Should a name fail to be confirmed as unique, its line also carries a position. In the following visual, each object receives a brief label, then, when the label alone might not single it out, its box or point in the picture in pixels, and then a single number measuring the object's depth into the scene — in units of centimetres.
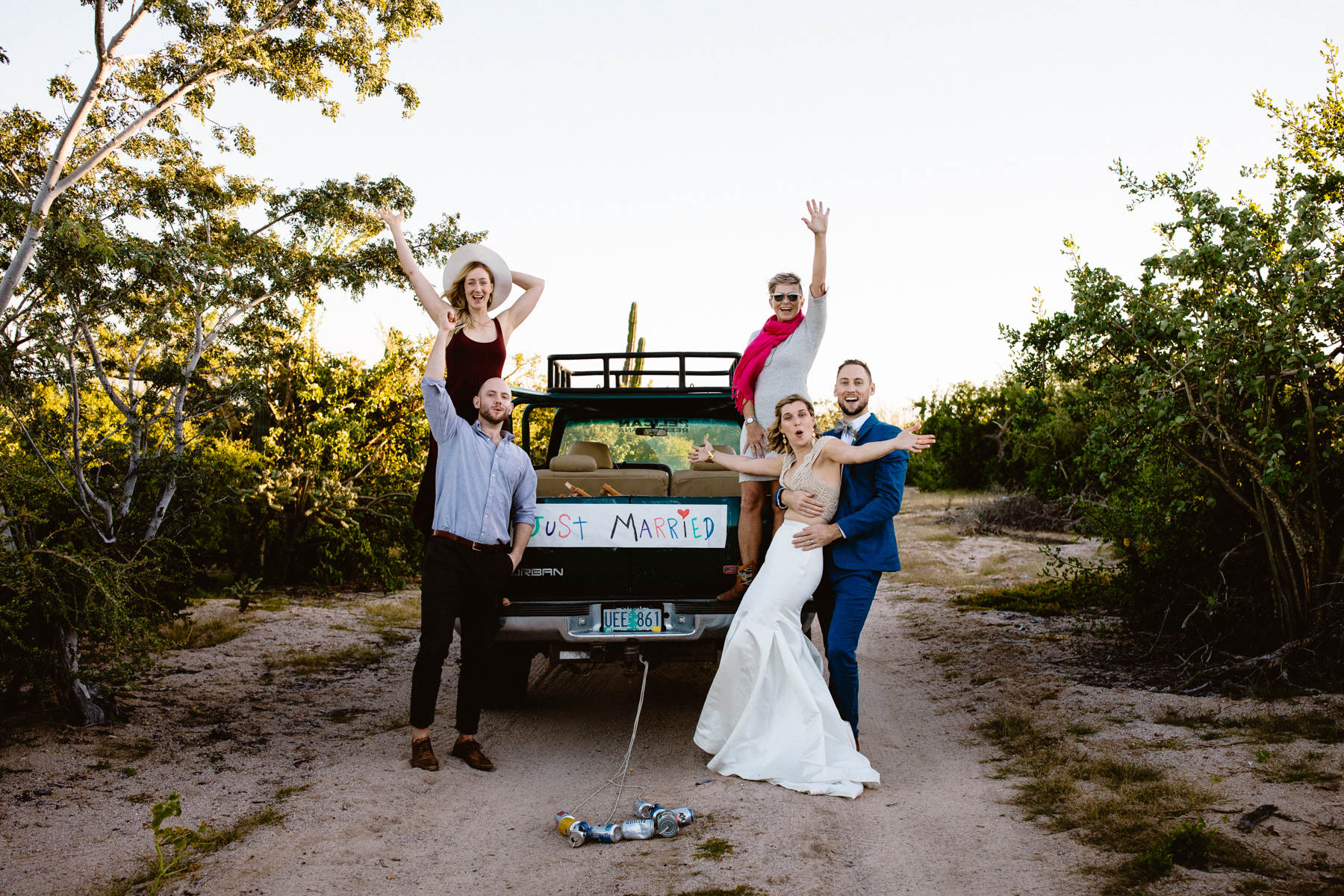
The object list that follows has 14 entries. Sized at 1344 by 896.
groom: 512
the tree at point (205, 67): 809
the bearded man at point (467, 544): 508
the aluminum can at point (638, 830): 417
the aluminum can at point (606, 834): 414
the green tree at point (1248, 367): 586
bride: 487
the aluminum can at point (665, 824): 419
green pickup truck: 536
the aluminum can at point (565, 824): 416
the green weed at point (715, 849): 397
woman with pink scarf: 554
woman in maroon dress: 550
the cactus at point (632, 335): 2089
